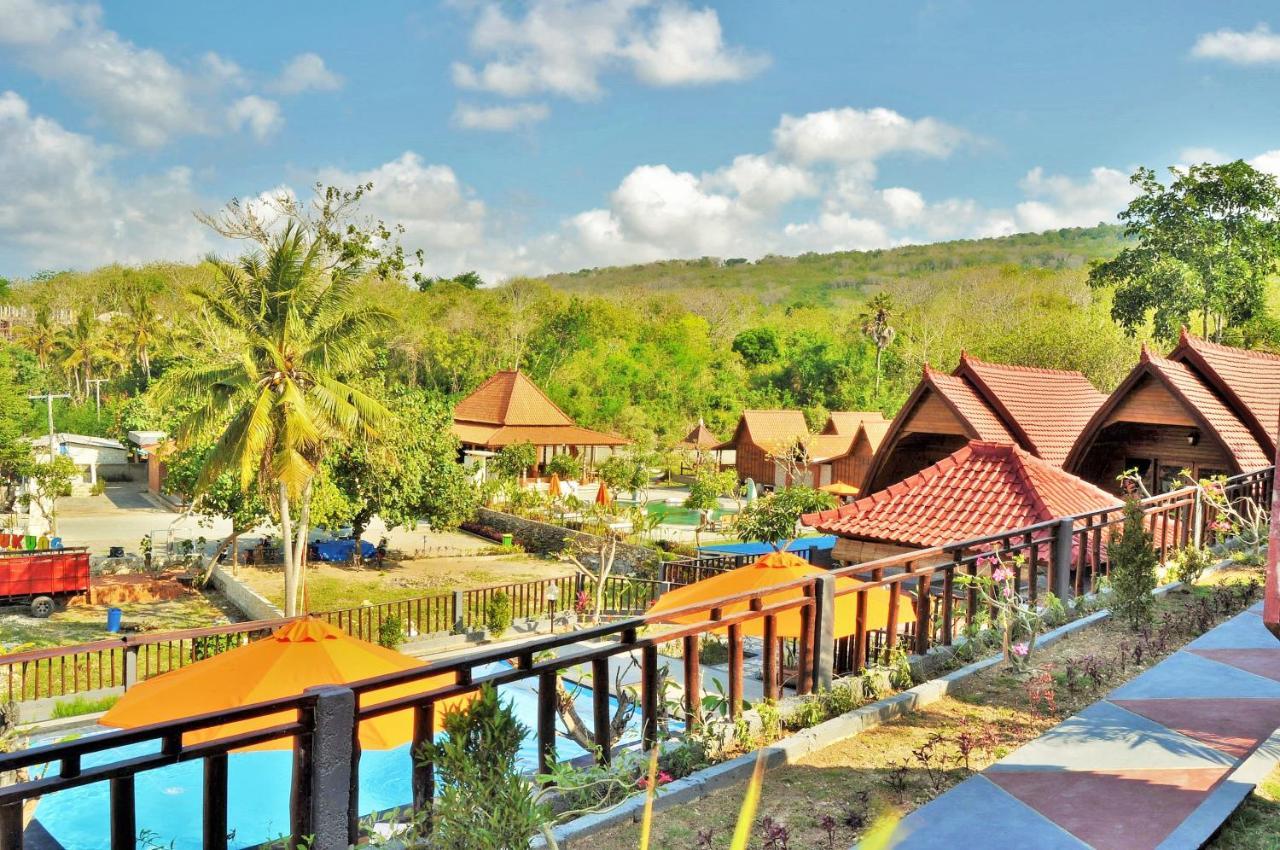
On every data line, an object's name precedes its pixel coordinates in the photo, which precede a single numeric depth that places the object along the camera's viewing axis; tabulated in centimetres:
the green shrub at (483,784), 356
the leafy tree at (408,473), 2394
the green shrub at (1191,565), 911
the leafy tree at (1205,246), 3416
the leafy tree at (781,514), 2259
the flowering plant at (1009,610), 679
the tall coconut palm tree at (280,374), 2009
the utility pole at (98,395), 5573
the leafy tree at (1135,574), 771
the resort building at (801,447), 3809
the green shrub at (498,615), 1772
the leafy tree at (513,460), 3607
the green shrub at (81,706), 1263
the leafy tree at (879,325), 5244
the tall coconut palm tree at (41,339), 6153
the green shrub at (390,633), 1648
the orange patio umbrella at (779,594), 969
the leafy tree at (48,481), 2970
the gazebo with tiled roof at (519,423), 4078
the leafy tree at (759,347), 6581
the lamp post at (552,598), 1879
